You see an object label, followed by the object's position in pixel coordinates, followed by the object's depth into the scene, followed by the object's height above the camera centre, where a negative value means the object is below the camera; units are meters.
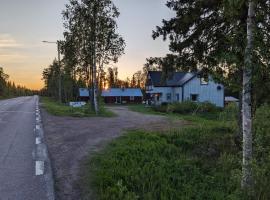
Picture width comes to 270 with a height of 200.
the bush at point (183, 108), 20.26 -1.19
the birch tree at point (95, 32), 16.30 +5.55
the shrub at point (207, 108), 19.58 -1.21
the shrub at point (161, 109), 21.57 -1.40
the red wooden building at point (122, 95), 43.90 +0.40
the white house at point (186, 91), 26.76 +0.87
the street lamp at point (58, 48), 21.47 +5.51
